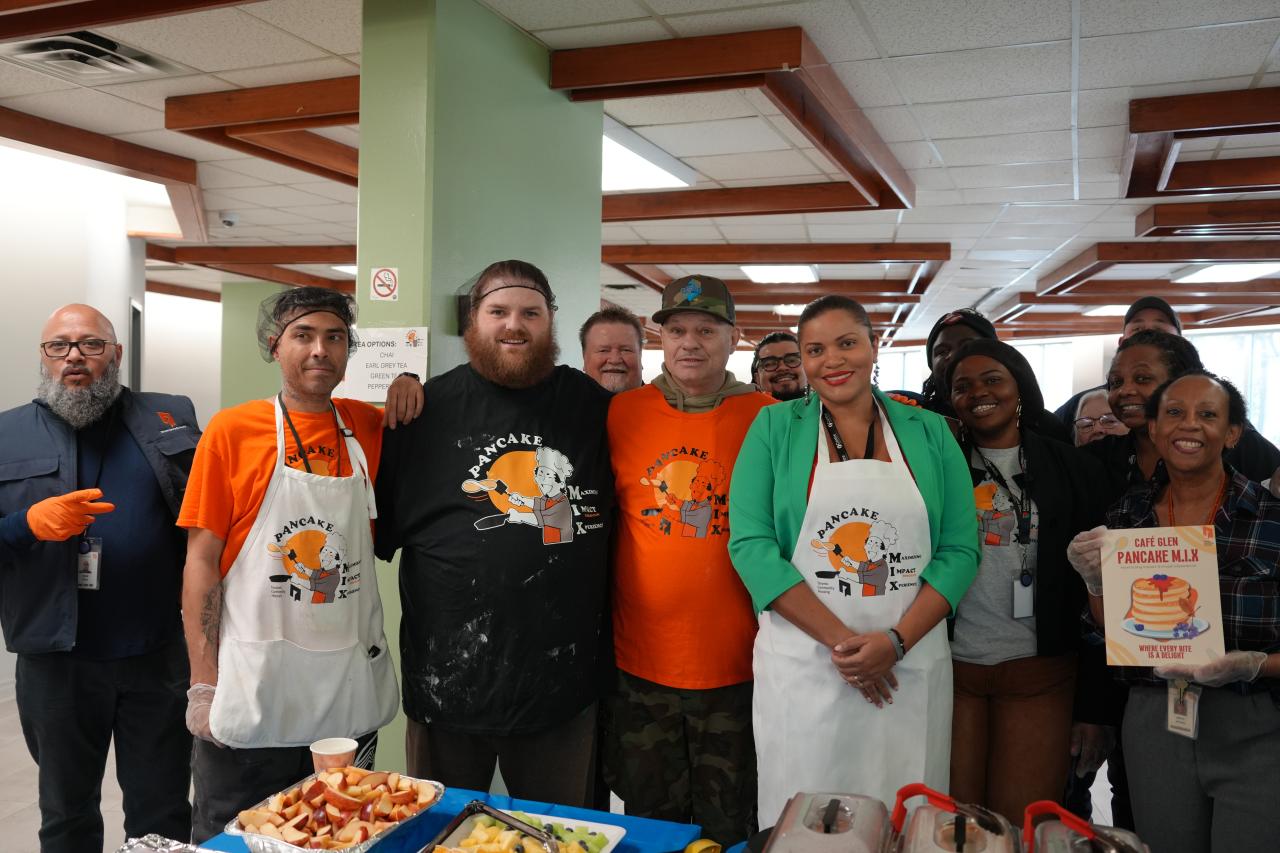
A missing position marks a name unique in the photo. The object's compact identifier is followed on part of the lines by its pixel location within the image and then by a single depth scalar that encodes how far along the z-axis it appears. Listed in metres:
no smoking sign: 3.23
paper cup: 1.63
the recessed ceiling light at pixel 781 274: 9.37
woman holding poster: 1.96
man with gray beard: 2.60
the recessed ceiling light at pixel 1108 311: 12.07
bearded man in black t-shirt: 2.20
